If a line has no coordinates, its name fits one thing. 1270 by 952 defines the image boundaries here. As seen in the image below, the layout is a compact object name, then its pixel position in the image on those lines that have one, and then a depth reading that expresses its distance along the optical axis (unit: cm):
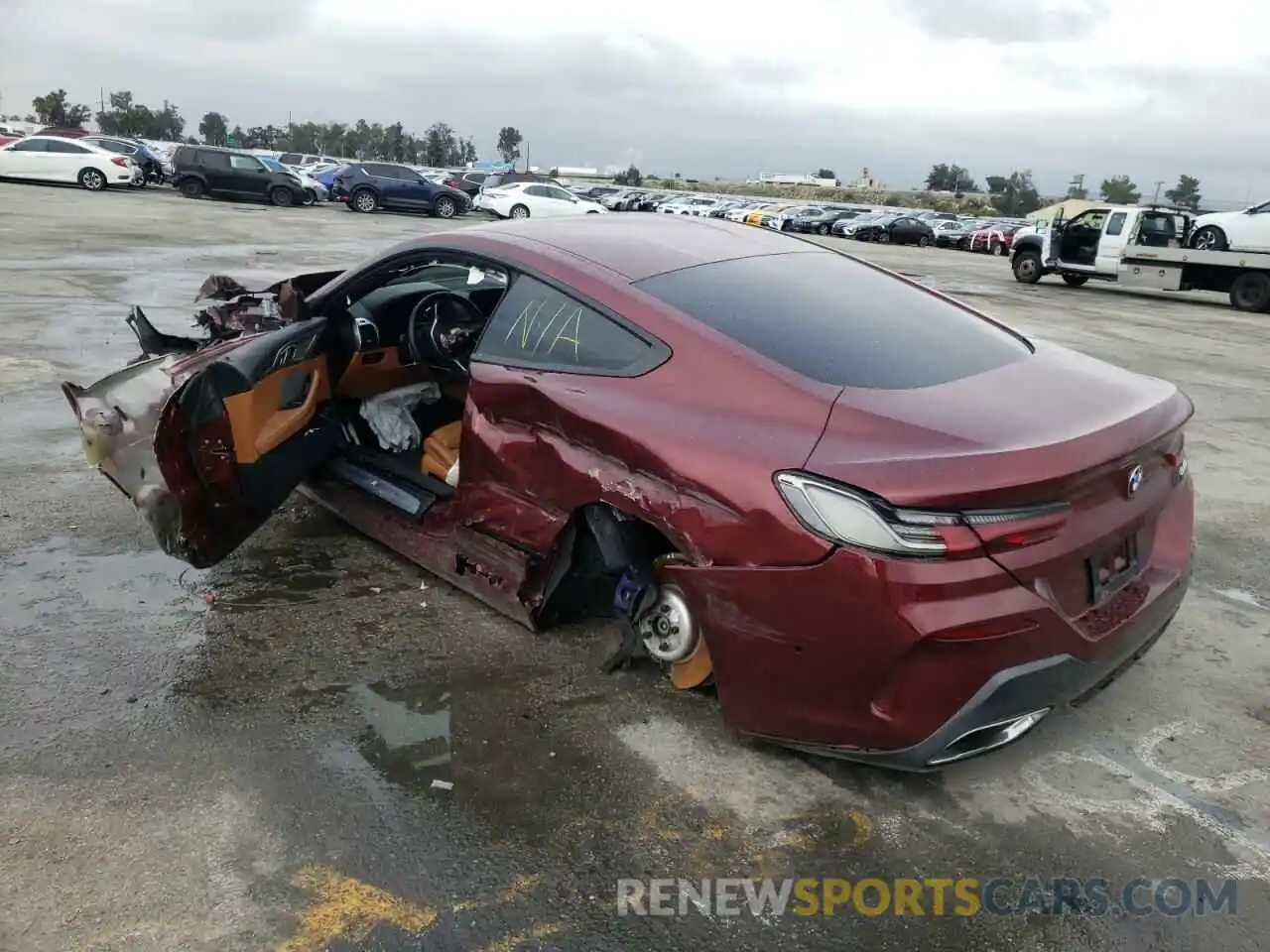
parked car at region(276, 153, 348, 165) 4099
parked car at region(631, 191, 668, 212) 4408
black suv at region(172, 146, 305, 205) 3045
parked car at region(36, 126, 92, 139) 4317
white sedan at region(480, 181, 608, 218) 3054
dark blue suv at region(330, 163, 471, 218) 3094
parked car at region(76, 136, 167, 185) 3200
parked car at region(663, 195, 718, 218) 4522
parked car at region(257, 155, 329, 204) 3125
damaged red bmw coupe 242
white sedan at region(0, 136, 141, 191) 2920
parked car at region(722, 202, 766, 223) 4338
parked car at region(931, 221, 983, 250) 3925
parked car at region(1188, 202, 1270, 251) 1777
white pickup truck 1783
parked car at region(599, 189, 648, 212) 4388
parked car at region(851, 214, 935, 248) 3866
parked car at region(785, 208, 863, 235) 4128
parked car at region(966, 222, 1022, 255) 3653
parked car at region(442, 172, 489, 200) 3831
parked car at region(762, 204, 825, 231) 4134
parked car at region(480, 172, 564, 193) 3183
